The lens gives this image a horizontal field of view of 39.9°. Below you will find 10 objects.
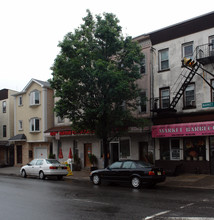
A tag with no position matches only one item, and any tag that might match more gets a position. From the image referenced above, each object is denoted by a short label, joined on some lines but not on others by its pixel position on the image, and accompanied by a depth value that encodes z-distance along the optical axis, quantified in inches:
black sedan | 560.1
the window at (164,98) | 839.1
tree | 699.4
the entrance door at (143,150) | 882.9
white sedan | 770.8
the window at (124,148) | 922.7
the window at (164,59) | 850.5
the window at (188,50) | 799.7
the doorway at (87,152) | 1038.3
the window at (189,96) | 785.6
